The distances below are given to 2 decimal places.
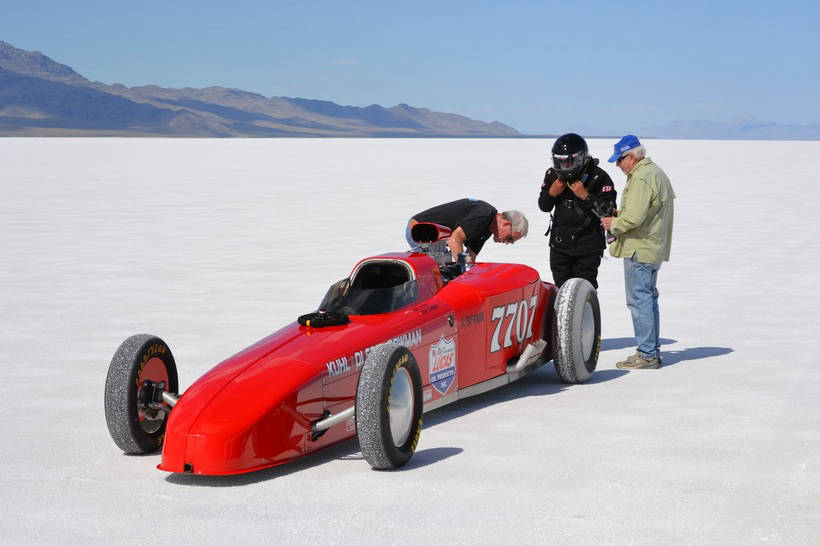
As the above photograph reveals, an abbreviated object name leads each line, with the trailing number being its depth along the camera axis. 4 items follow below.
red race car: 7.29
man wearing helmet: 11.29
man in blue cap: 10.88
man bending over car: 10.84
